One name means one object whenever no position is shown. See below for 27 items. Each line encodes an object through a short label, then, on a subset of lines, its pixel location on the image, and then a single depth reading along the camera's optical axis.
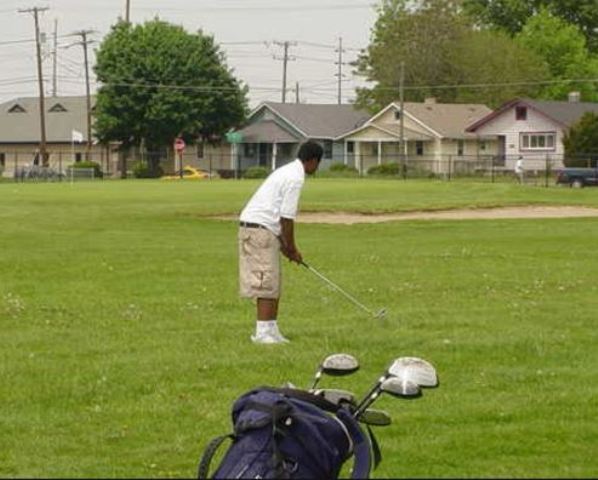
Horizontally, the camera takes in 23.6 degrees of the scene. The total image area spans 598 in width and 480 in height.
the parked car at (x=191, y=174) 89.43
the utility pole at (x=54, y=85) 150.05
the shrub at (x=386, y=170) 89.38
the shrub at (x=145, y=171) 96.62
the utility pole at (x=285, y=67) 140.50
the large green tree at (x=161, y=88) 101.94
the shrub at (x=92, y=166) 95.81
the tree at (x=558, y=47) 116.00
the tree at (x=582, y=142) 76.06
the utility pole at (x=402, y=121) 96.18
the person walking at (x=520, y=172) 74.79
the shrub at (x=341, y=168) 94.71
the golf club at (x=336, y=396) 5.39
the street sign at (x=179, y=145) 95.96
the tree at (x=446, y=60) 109.44
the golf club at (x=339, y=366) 5.74
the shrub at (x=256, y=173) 90.34
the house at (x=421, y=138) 100.06
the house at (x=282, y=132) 110.62
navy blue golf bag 4.79
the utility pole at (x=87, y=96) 109.44
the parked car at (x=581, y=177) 64.81
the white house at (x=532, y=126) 91.50
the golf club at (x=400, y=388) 5.25
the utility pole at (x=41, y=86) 100.89
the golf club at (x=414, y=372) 5.30
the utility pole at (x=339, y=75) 158.00
